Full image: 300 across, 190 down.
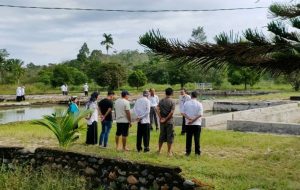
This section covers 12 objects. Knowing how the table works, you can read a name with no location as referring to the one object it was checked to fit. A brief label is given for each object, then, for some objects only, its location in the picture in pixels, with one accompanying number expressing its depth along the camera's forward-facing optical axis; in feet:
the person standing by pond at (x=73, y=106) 28.39
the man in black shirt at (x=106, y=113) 26.39
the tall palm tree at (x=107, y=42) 156.04
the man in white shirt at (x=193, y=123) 23.79
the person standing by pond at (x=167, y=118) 24.04
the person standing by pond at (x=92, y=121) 26.95
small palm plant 25.79
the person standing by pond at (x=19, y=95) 74.93
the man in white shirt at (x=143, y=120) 24.71
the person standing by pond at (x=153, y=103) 32.81
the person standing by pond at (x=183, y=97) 30.16
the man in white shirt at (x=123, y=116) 24.96
